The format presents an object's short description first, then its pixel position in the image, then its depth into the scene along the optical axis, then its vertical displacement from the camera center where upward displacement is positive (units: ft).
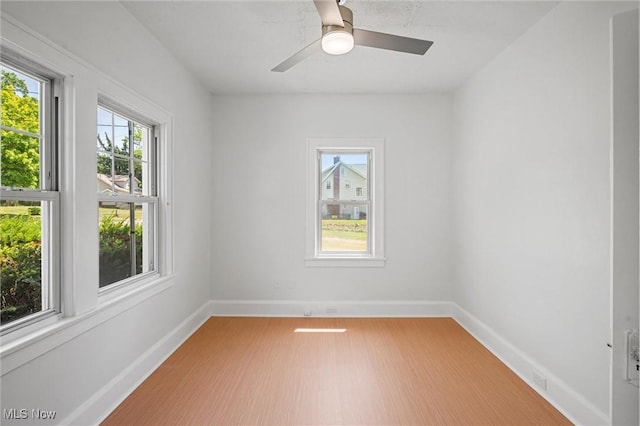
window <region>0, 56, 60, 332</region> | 5.37 +0.28
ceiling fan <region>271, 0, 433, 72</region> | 5.85 +3.34
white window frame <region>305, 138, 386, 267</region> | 13.75 +0.49
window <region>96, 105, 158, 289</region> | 7.71 +0.40
